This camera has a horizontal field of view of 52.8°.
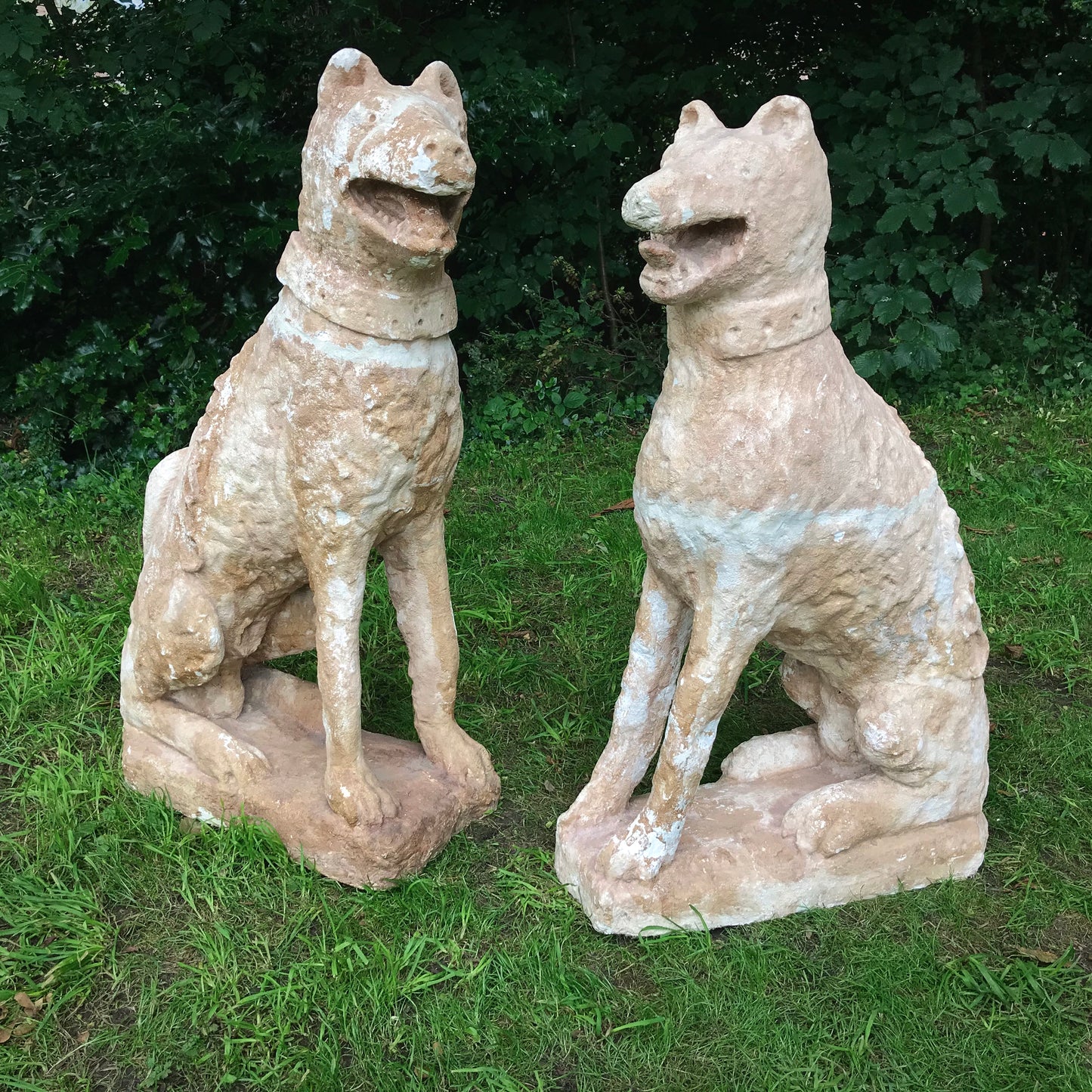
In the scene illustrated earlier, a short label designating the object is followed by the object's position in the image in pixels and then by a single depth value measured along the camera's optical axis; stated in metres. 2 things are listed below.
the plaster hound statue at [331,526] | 2.30
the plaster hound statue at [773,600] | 2.16
